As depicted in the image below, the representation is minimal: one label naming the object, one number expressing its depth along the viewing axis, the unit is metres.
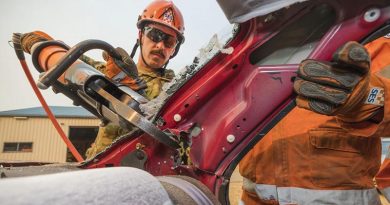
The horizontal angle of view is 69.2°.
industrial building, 7.59
